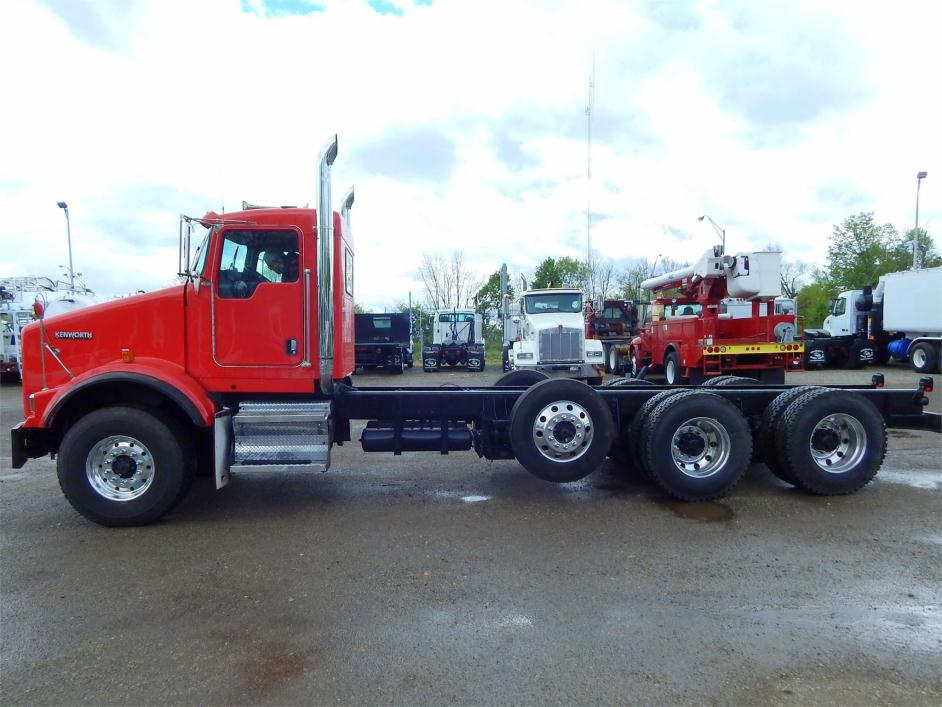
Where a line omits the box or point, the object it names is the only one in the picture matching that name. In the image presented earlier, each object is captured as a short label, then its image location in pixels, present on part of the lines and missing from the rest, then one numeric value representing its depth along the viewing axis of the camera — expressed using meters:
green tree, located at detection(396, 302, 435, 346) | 38.70
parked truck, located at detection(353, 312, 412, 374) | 23.36
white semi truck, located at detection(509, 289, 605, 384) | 14.85
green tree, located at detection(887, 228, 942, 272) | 45.56
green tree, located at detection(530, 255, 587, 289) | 47.00
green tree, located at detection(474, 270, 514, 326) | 50.16
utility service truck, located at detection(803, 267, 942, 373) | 21.03
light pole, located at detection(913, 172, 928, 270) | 27.80
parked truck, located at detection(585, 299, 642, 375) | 24.03
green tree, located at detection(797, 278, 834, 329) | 52.12
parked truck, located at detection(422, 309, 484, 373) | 24.44
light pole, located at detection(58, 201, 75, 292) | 25.02
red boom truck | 12.66
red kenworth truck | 5.23
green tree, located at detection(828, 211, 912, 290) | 45.94
